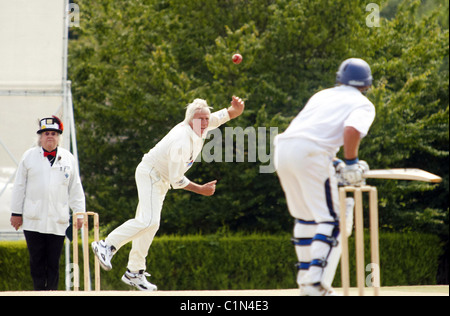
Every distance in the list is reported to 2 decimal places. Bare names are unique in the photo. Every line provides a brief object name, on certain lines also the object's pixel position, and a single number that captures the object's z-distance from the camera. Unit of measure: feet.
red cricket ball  55.06
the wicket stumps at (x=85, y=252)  46.96
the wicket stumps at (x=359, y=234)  32.65
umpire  47.29
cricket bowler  46.32
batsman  34.17
